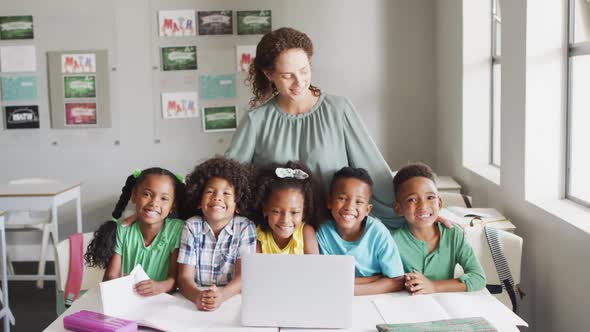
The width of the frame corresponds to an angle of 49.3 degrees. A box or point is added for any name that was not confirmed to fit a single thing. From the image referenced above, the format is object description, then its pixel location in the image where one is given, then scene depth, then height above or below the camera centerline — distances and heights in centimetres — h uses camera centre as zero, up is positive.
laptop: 159 -44
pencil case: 158 -51
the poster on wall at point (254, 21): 471 +68
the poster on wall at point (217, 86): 477 +21
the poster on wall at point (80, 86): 479 +23
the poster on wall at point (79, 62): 476 +40
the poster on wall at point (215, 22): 472 +68
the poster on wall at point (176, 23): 470 +67
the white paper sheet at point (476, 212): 296 -49
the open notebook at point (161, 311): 164 -53
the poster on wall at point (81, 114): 481 +2
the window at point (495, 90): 389 +11
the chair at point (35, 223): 434 -72
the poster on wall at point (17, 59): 477 +44
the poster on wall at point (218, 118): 480 -3
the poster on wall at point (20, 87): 480 +23
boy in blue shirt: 198 -39
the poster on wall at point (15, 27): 474 +67
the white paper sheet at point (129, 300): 169 -50
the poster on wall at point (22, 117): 482 +1
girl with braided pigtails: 204 -39
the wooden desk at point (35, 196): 383 -48
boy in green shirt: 210 -43
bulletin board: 477 +21
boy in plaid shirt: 199 -36
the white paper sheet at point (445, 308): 165 -54
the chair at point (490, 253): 230 -52
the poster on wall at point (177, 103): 478 +9
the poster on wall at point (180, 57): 474 +42
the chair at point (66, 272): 219 -53
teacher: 214 -7
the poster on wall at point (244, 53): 474 +44
